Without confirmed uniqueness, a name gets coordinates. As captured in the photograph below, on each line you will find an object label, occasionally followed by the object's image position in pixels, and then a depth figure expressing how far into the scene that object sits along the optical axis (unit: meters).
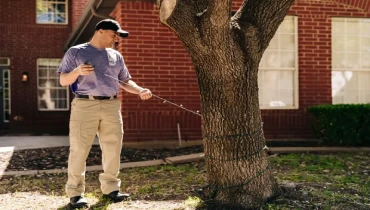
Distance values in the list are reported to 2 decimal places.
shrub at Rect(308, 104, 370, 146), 7.93
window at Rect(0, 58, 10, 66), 15.19
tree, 3.97
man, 4.34
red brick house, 8.26
